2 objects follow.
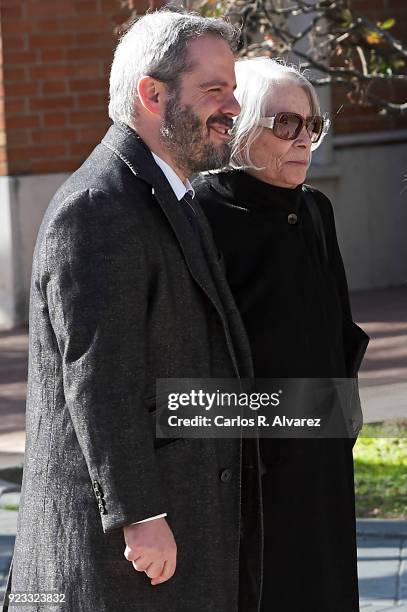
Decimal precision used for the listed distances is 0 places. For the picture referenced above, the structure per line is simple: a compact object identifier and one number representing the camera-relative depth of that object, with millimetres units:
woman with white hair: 6416
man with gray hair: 5086
